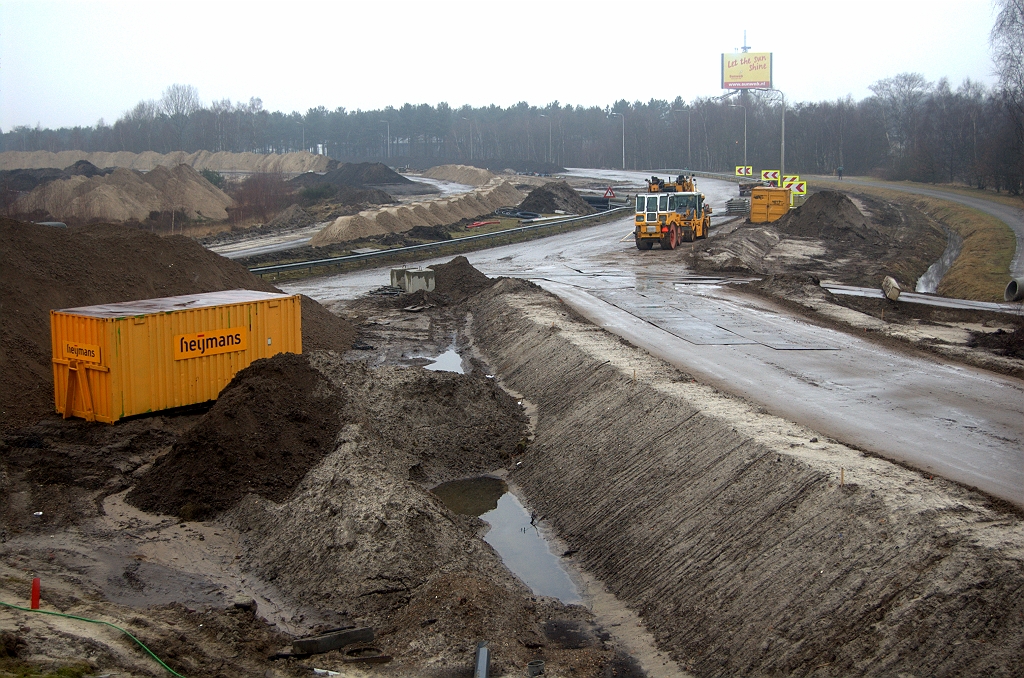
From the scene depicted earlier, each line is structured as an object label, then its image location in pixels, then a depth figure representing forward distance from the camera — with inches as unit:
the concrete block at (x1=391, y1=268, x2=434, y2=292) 1193.4
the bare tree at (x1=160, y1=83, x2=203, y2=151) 6028.5
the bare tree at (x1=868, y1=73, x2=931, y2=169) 4451.3
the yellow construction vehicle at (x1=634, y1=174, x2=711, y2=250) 1562.5
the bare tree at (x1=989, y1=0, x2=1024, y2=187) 1934.1
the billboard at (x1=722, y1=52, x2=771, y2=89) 4650.6
